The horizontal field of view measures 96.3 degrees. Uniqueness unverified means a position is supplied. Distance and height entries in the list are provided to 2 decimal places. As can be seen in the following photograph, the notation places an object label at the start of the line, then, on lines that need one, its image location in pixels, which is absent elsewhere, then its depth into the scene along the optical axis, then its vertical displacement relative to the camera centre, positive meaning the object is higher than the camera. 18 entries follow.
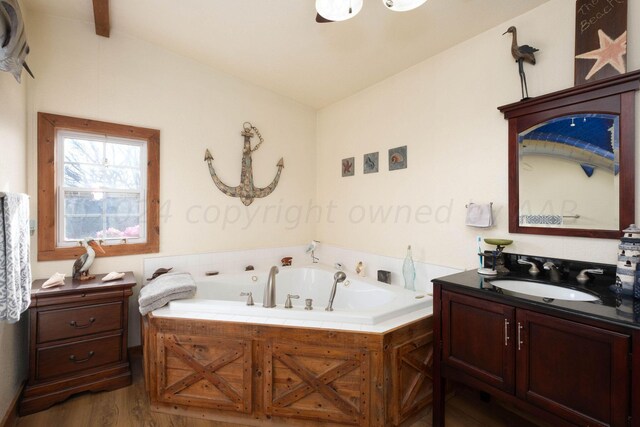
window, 2.29 +0.25
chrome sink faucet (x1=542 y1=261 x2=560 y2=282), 1.68 -0.35
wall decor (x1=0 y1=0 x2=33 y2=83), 1.28 +0.83
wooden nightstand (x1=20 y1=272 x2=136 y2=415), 1.95 -0.91
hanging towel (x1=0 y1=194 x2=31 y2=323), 1.30 -0.22
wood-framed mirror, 1.51 +0.31
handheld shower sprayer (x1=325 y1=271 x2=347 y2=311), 2.15 -0.50
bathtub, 1.87 -0.68
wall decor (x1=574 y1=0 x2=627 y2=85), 1.51 +0.94
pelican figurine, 2.26 -0.40
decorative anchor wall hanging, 3.13 +0.36
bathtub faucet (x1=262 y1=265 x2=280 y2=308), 2.03 -0.57
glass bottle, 2.52 -0.53
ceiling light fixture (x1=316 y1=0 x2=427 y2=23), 1.39 +1.03
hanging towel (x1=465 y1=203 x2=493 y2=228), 2.02 -0.02
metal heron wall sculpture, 1.82 +1.00
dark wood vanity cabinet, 1.12 -0.68
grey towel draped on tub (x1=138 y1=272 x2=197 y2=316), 2.03 -0.57
